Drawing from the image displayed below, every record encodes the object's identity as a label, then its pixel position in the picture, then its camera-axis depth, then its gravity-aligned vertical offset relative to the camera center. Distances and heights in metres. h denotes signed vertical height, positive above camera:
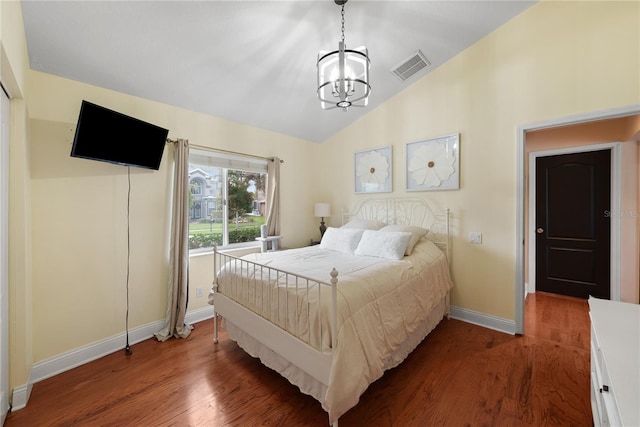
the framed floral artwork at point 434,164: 3.11 +0.60
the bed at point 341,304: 1.58 -0.69
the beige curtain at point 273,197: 3.79 +0.22
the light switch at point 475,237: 2.98 -0.27
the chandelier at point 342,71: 1.90 +1.07
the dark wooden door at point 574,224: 3.38 -0.14
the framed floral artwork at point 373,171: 3.70 +0.61
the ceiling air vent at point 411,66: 2.95 +1.70
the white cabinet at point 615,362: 0.79 -0.54
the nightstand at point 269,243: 3.67 -0.44
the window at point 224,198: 3.26 +0.19
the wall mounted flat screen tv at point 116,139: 2.07 +0.63
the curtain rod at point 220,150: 2.89 +0.77
